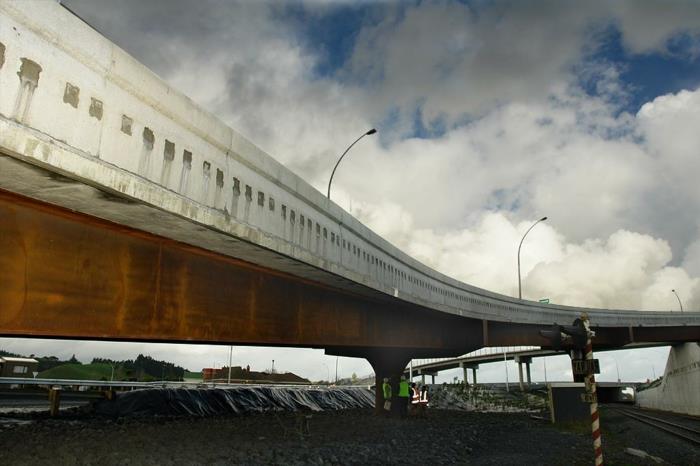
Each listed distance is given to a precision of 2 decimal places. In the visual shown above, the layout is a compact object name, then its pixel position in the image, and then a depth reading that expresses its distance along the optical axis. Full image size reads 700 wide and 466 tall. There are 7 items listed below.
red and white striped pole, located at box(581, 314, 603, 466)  11.21
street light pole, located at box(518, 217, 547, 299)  44.01
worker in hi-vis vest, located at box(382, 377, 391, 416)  27.98
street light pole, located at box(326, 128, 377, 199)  18.30
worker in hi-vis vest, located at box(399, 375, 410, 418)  27.45
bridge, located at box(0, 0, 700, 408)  5.68
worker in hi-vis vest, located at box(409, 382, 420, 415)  29.75
